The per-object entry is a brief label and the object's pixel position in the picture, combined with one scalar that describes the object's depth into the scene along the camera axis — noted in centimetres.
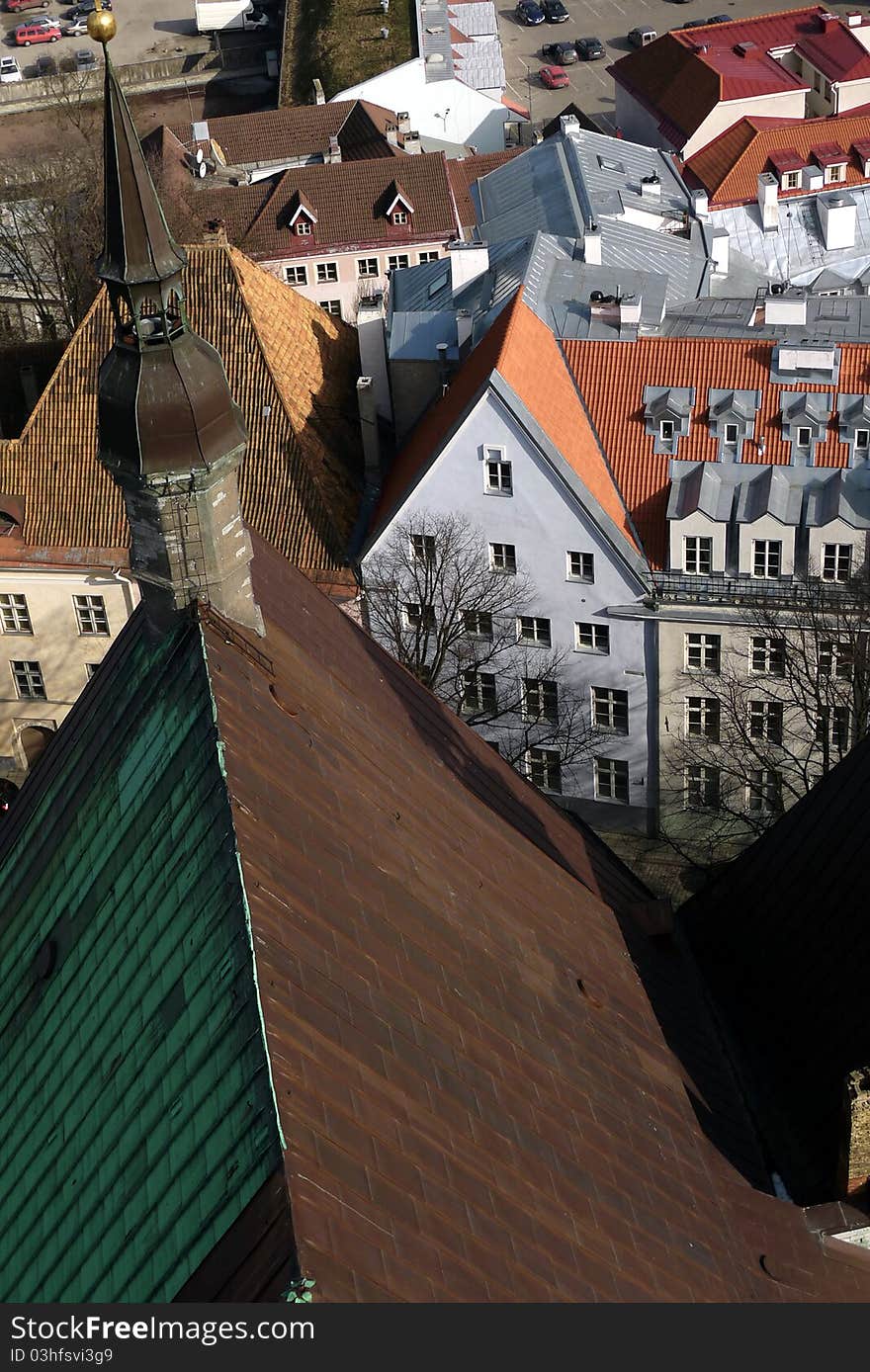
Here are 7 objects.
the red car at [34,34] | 13075
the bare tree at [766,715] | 4400
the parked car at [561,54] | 11619
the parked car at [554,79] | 11206
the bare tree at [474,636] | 4691
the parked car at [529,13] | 12319
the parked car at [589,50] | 11675
